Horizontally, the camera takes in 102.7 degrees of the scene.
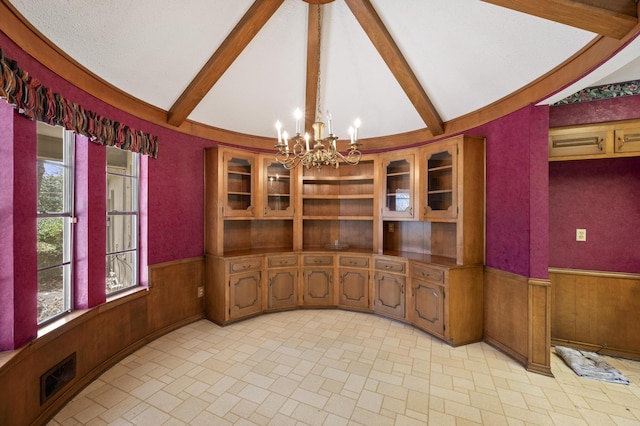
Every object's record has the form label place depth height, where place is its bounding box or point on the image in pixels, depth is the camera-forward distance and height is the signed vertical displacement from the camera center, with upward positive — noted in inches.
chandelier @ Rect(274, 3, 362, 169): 80.3 +21.1
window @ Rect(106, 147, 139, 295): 101.9 -2.7
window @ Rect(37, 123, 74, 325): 75.9 -2.4
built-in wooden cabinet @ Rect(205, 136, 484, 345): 115.5 -13.7
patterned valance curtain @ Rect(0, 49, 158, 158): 57.3 +28.7
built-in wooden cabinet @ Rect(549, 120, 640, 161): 97.0 +28.5
